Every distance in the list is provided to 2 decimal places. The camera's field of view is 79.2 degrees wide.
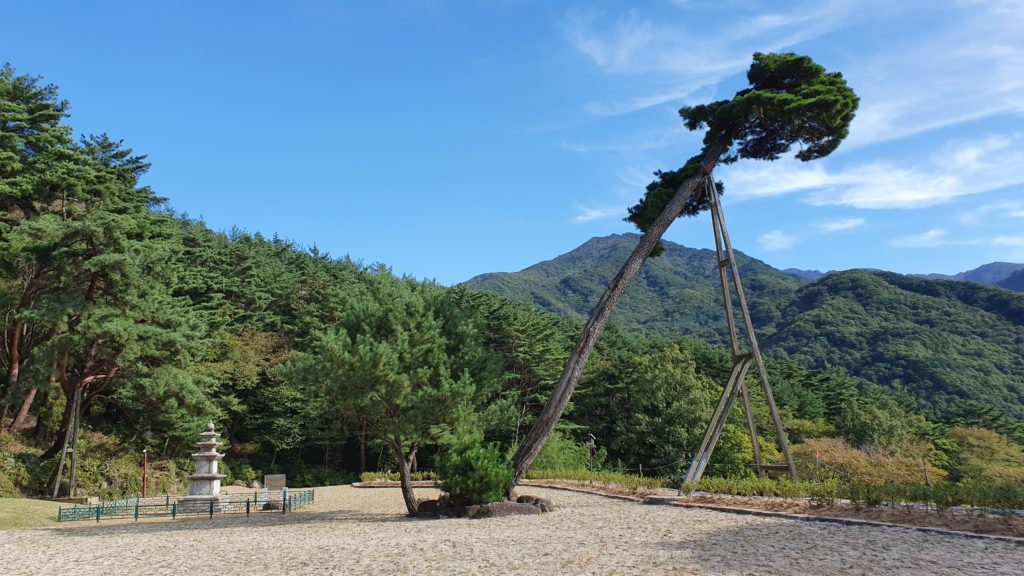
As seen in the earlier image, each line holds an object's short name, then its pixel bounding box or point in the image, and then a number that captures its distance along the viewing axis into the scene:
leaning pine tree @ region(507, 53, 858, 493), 13.24
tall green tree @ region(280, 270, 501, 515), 12.65
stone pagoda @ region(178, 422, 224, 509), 17.84
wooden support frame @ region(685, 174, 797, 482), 13.21
